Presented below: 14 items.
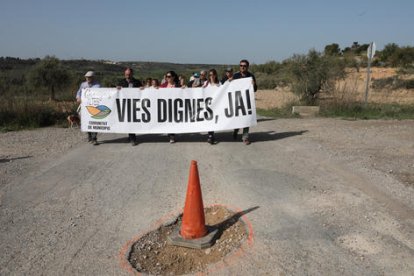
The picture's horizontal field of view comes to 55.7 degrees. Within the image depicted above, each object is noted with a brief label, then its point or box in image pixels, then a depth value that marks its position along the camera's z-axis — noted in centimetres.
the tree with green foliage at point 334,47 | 8349
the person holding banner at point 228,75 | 1101
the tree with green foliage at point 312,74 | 1916
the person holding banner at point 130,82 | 1046
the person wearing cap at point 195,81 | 1242
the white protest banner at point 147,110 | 1033
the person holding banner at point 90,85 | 1051
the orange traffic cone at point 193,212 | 477
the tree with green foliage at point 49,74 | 3844
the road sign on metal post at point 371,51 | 1628
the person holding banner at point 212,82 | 1017
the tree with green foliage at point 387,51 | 6132
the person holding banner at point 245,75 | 1005
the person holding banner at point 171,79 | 1076
